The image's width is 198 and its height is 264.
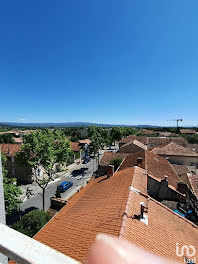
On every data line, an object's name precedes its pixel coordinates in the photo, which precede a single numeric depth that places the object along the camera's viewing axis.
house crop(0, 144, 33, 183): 23.89
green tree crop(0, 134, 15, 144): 52.59
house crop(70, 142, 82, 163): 37.14
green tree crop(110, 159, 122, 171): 22.30
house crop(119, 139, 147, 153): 28.58
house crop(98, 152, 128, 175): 22.08
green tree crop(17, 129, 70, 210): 13.45
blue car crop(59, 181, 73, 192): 21.25
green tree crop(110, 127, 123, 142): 54.38
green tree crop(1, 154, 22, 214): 9.75
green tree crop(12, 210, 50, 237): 9.92
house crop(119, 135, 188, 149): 40.38
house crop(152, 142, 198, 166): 21.98
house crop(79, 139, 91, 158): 40.41
